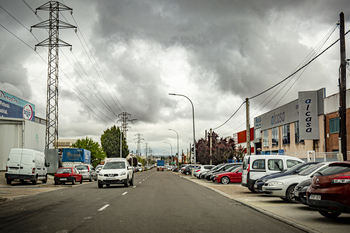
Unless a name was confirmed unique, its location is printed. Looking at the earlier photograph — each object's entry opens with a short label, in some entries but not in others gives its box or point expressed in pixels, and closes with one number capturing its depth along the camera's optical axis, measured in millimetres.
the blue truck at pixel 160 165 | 110750
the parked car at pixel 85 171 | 35938
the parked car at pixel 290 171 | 15292
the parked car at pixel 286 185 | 13984
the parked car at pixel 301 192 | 11641
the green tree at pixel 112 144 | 96750
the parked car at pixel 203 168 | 43406
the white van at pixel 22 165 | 26188
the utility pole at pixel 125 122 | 83938
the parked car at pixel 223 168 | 32619
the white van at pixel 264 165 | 18917
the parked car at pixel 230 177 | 29141
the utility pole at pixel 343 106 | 18203
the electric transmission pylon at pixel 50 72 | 38375
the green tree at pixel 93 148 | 85125
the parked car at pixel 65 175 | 28828
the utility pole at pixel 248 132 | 28984
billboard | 45631
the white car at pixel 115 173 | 23531
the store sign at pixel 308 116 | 39562
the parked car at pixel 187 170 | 60419
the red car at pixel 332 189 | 8469
